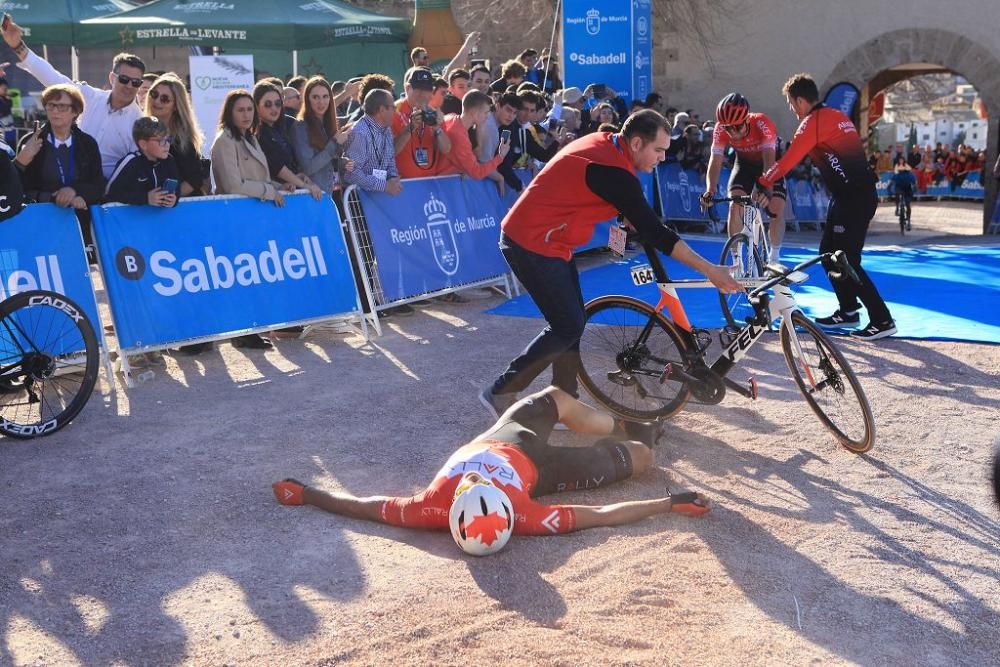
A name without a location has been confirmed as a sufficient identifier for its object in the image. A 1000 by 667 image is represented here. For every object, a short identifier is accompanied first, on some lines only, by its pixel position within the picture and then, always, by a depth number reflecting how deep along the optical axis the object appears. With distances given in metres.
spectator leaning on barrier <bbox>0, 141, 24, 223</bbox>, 6.62
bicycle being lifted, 5.84
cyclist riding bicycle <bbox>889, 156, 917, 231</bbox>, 19.88
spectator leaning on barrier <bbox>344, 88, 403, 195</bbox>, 9.38
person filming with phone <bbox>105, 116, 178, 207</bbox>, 7.61
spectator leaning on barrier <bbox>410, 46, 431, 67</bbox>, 13.38
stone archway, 21.53
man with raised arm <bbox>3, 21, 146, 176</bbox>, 8.34
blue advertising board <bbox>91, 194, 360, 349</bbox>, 7.55
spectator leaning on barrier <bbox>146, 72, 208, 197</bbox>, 8.17
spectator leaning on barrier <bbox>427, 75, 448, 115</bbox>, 11.23
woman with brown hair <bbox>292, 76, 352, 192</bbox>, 9.27
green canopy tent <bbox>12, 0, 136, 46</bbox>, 16.09
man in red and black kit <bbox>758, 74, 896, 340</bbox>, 8.60
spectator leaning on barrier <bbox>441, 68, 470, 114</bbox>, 12.02
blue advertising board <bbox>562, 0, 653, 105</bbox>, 16.83
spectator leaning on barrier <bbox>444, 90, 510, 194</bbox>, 10.52
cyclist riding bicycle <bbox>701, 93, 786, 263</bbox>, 9.39
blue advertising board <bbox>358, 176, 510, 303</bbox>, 9.53
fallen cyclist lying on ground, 4.42
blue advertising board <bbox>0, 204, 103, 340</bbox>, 7.01
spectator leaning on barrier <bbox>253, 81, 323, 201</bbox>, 8.85
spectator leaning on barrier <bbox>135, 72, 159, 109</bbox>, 10.45
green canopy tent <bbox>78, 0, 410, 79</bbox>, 16.36
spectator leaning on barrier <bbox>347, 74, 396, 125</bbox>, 10.02
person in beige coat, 8.41
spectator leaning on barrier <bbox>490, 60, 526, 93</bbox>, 14.23
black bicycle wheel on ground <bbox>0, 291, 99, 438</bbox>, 6.18
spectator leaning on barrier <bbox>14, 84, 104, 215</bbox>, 7.29
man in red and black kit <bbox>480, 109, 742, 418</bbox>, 5.55
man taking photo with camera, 10.06
